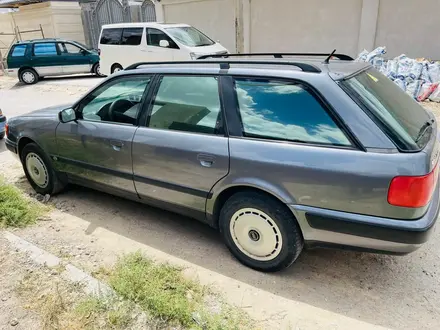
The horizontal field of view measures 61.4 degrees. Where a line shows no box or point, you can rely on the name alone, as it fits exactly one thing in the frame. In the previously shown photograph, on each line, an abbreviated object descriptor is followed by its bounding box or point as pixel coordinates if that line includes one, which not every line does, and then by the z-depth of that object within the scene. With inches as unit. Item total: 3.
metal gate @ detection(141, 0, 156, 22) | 661.9
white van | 428.5
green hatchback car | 564.4
